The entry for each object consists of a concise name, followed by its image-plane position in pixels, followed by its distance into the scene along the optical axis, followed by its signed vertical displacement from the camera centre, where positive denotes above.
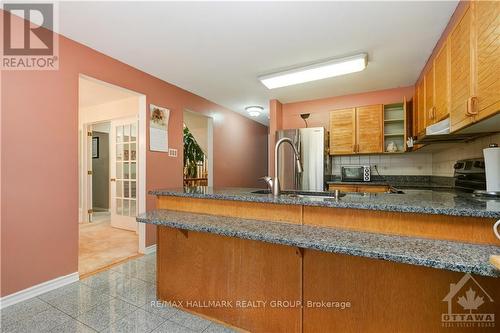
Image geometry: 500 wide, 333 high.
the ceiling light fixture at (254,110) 4.59 +1.13
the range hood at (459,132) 1.59 +0.29
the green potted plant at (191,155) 4.43 +0.25
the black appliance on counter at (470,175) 1.93 -0.07
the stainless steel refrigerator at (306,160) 3.65 +0.11
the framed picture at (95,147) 6.16 +0.54
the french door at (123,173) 4.21 -0.10
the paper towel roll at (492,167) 1.60 +0.00
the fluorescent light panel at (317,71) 2.63 +1.16
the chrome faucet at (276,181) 1.75 -0.10
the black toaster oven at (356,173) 3.90 -0.10
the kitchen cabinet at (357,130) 3.62 +0.58
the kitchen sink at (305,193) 1.84 -0.22
